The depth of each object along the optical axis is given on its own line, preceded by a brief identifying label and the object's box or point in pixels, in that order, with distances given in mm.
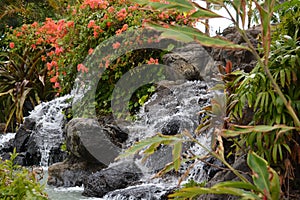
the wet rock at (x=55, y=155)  13472
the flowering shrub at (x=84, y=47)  13007
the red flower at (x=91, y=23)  13599
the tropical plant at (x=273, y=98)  5259
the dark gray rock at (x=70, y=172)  10168
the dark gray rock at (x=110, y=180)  8595
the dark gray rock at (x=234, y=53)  9843
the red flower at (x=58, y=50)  14834
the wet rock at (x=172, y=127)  9620
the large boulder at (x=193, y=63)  11498
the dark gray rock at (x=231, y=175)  5950
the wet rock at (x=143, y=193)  7595
